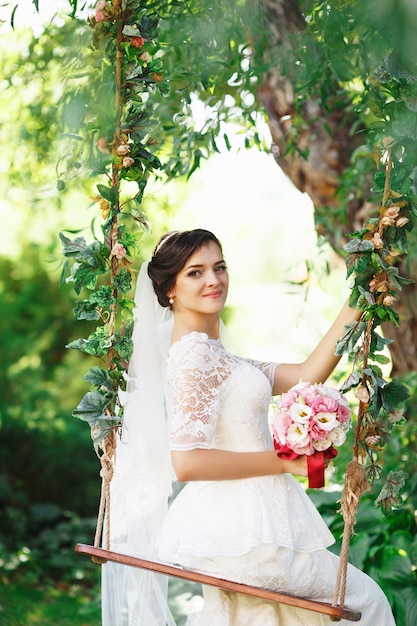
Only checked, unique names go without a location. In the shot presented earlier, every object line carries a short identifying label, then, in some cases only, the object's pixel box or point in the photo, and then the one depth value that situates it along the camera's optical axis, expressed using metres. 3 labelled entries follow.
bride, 2.82
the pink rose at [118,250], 2.89
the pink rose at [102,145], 2.95
